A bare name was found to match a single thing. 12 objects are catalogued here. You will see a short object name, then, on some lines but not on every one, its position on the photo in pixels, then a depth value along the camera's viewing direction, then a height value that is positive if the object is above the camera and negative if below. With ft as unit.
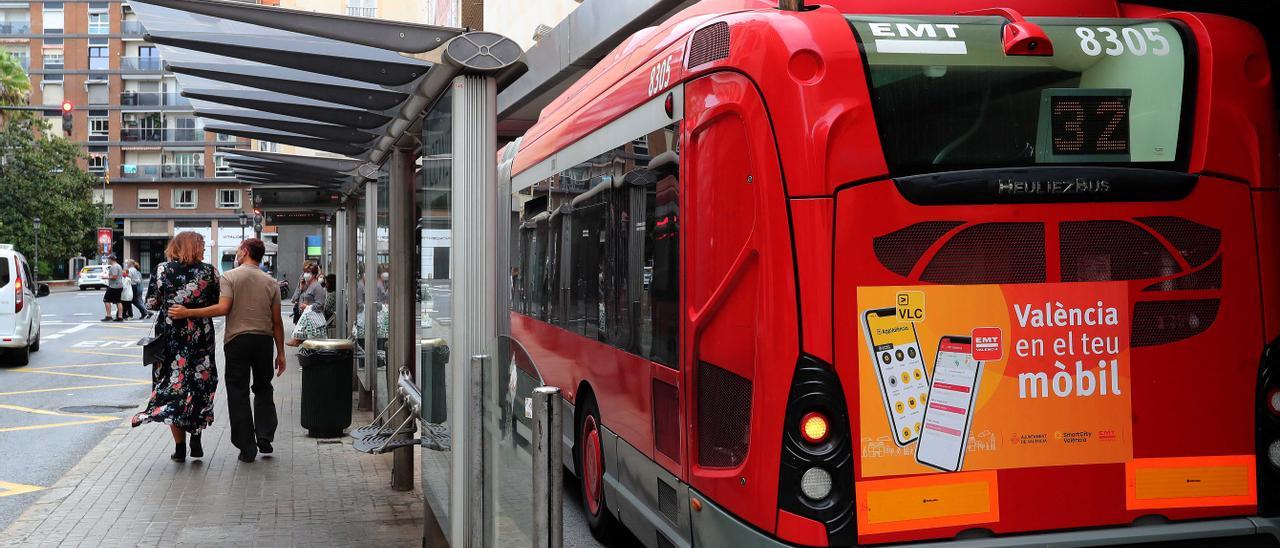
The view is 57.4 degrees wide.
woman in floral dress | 29.66 -1.79
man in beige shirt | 30.04 -1.43
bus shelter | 17.57 +2.38
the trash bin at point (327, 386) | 33.19 -3.26
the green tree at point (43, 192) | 198.18 +14.95
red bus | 13.73 -0.09
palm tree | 174.29 +30.03
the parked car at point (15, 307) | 60.39 -1.57
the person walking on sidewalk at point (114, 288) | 103.25 -1.00
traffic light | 84.84 +12.26
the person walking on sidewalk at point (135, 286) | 112.78 -0.94
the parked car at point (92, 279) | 191.11 -0.33
